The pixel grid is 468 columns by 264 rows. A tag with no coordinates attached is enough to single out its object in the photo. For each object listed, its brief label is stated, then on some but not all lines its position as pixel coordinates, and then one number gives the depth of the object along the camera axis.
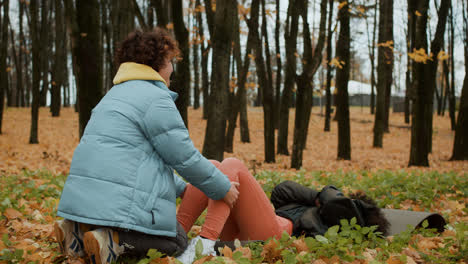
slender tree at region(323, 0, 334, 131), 14.85
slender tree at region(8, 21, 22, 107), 24.42
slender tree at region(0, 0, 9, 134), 12.87
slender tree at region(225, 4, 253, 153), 11.11
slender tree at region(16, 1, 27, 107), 21.83
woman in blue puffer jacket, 2.07
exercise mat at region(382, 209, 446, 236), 3.37
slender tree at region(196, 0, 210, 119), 19.41
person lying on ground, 2.63
